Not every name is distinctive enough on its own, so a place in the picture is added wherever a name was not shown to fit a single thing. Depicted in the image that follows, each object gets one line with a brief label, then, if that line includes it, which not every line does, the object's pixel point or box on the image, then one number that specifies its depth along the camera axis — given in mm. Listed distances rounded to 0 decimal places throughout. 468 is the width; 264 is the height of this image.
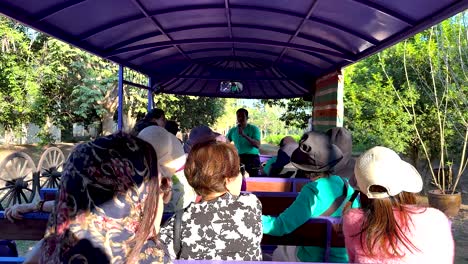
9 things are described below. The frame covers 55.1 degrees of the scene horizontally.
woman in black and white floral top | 1824
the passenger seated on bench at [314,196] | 2244
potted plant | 9328
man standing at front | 6145
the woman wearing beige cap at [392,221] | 1658
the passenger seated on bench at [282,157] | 5027
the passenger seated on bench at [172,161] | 2594
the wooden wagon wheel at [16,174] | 6130
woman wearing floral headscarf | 1038
